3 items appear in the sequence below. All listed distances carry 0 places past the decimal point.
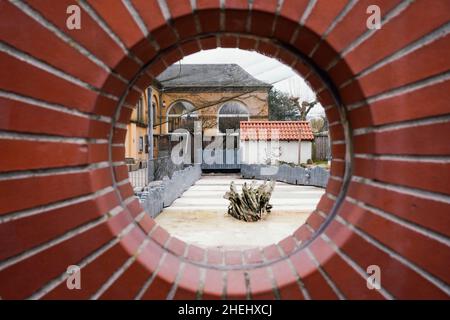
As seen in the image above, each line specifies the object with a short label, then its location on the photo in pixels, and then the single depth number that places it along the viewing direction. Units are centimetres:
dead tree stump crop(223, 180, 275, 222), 815
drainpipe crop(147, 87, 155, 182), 1413
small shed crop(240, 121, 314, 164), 2059
